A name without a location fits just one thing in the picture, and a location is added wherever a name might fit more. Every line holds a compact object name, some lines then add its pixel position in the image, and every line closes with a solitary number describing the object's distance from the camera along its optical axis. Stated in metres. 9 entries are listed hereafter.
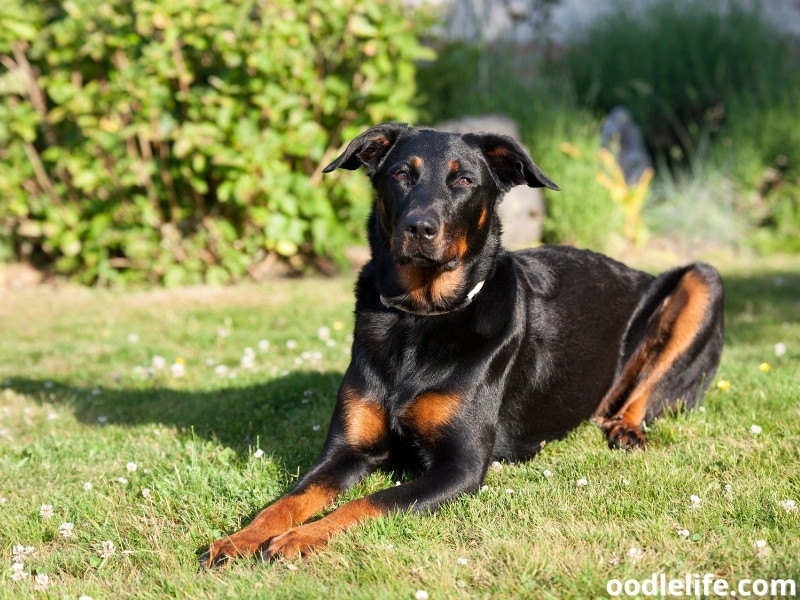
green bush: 8.02
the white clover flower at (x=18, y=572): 3.13
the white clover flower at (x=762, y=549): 2.99
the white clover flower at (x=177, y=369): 5.96
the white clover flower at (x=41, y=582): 3.05
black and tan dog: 3.60
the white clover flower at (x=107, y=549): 3.31
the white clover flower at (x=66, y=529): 3.49
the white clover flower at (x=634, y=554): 3.02
